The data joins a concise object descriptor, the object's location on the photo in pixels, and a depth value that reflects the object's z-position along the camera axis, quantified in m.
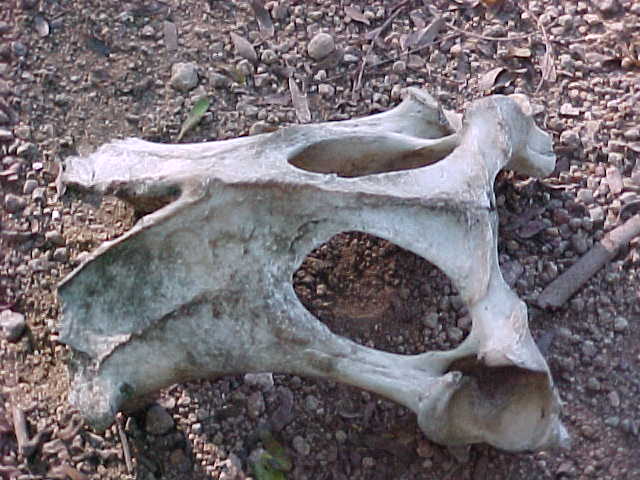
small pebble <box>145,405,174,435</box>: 2.42
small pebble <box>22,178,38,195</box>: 2.79
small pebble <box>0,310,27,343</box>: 2.57
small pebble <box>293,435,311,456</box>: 2.41
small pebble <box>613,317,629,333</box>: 2.58
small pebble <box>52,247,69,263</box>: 2.68
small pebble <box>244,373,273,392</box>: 2.47
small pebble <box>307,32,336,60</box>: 3.05
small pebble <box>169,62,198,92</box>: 2.98
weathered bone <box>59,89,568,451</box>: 2.07
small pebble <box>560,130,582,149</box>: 2.89
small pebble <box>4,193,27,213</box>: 2.76
